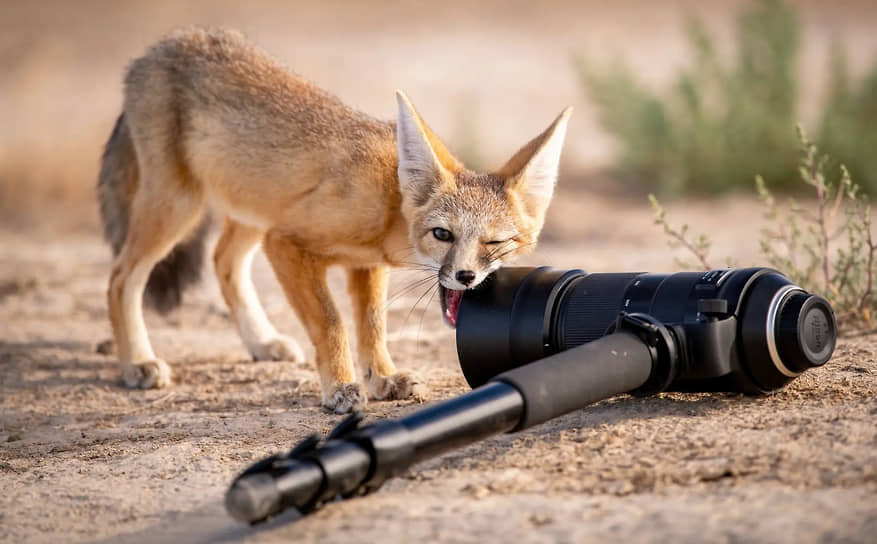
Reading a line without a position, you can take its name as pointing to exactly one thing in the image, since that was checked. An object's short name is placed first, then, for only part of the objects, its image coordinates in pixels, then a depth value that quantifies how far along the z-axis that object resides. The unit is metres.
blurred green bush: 18.85
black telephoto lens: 6.75
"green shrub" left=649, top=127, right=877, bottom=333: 9.64
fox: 8.81
